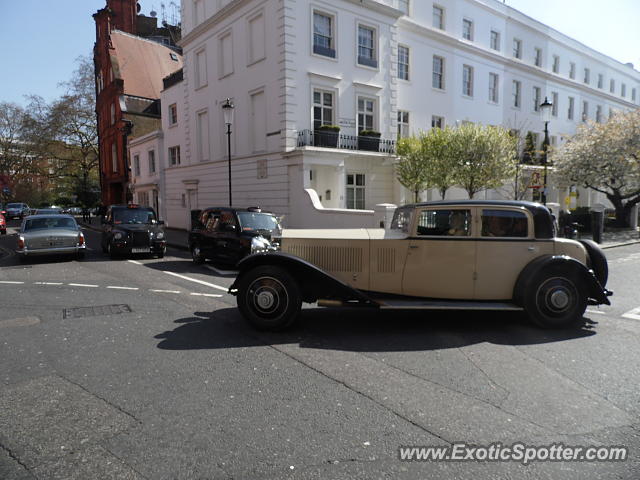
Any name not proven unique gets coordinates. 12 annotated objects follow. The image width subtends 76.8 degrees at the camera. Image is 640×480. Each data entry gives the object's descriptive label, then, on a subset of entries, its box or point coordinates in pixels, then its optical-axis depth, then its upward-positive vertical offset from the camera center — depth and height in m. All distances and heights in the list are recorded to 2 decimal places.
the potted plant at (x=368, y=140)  19.81 +3.42
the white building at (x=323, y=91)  18.27 +6.48
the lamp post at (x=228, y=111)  16.05 +3.93
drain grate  6.46 -1.70
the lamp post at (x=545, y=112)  15.76 +3.83
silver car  12.07 -0.88
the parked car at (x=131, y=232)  13.19 -0.77
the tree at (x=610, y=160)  20.28 +2.62
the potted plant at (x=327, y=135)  18.48 +3.40
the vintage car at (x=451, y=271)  5.44 -0.83
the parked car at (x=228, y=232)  11.25 -0.67
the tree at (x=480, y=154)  18.23 +2.53
